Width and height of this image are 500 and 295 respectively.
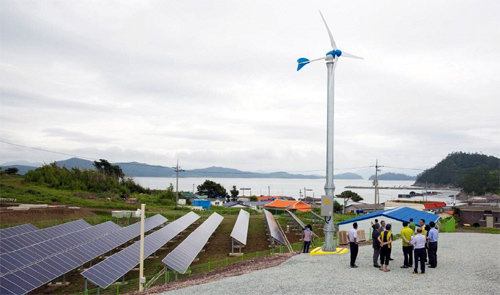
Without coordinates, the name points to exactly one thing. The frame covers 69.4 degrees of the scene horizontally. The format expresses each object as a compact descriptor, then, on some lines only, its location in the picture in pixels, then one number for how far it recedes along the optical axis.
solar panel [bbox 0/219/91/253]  18.55
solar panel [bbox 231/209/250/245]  23.47
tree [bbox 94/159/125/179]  110.06
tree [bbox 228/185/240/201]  114.62
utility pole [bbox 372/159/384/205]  57.86
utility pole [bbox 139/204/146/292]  13.94
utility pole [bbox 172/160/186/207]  67.29
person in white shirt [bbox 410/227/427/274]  13.02
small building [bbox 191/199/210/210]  69.97
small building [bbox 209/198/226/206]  89.34
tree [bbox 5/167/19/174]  81.28
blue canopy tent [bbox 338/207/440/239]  23.12
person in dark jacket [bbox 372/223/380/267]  14.31
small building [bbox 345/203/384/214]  77.47
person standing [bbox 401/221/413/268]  13.83
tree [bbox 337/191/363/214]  125.94
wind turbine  17.81
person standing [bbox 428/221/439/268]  13.65
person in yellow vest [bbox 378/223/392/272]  13.70
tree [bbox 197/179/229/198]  118.25
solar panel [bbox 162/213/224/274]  16.06
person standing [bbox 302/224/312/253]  18.61
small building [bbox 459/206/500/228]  47.19
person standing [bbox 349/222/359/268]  14.54
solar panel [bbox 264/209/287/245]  22.70
